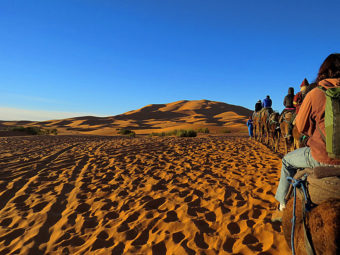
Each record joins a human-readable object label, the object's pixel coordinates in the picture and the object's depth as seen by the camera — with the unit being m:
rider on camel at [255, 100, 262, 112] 13.56
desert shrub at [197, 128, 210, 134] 27.62
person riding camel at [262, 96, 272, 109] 11.43
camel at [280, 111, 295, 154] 7.64
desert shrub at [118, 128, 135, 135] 28.74
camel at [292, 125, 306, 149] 7.00
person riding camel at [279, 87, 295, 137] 7.36
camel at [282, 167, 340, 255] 1.67
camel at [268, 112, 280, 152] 9.71
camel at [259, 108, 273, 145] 11.37
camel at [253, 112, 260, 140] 13.20
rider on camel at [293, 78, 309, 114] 5.74
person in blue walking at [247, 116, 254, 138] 15.74
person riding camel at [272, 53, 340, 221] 1.95
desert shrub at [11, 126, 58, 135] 27.07
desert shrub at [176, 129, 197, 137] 19.99
